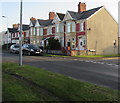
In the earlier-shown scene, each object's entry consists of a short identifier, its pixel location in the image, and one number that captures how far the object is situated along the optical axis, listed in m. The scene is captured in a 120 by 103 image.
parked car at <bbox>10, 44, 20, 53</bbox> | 28.85
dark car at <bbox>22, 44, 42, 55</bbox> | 24.61
